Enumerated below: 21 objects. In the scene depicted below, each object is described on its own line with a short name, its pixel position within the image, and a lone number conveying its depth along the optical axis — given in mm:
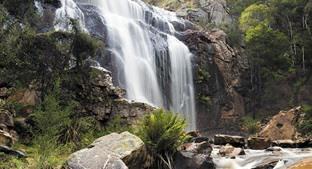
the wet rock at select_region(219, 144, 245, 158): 13219
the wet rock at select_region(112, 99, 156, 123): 13779
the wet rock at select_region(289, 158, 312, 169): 9101
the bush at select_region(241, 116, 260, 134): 25532
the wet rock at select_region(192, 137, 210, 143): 16193
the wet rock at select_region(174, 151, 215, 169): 9358
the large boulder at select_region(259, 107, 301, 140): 19538
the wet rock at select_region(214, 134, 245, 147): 16925
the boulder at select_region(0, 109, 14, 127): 10051
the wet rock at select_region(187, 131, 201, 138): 17849
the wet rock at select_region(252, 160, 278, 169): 10162
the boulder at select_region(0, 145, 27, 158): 8128
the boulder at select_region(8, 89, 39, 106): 12150
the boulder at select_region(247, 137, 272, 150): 15902
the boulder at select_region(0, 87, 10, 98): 11562
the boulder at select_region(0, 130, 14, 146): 8862
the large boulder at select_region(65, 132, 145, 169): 7016
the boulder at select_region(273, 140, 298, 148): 16395
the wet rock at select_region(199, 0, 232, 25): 35940
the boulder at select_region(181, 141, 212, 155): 10259
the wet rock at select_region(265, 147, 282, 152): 14546
